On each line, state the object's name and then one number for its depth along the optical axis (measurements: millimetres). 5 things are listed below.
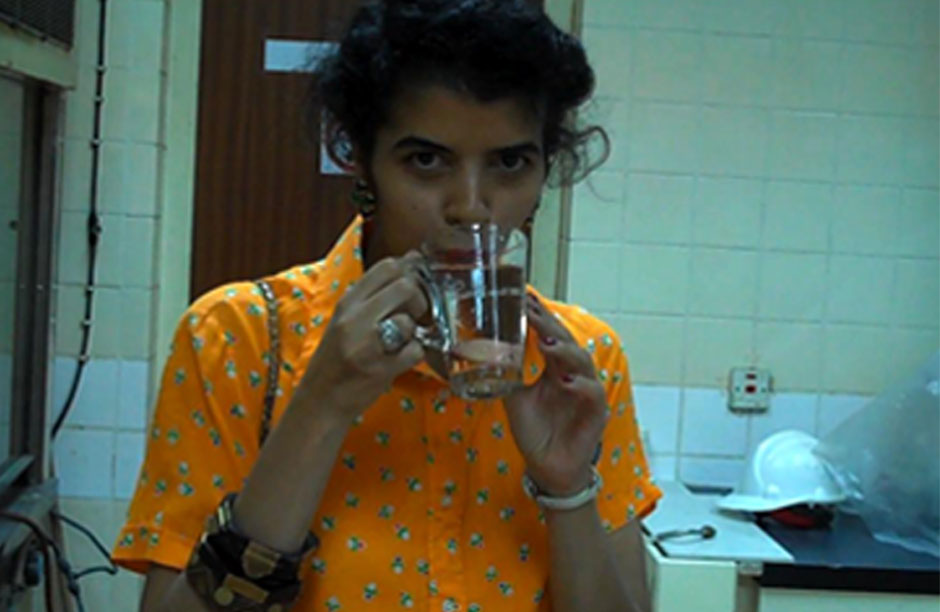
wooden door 2252
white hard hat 2006
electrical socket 2279
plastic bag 1964
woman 861
